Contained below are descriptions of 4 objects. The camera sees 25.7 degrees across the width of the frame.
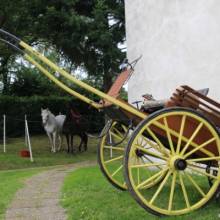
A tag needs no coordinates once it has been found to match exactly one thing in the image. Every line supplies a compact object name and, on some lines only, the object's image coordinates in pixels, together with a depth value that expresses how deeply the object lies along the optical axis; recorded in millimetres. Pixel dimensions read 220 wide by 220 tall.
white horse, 22453
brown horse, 22609
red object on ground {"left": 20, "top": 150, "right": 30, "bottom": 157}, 19438
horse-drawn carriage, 5465
